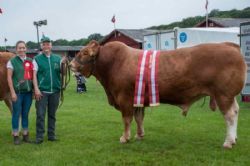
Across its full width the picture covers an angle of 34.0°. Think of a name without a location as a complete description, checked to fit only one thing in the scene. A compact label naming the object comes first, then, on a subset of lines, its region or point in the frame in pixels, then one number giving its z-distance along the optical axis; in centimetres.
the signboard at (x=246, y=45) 1293
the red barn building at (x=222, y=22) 4278
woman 768
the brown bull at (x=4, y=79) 842
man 774
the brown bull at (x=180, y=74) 701
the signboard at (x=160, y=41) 1896
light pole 3696
